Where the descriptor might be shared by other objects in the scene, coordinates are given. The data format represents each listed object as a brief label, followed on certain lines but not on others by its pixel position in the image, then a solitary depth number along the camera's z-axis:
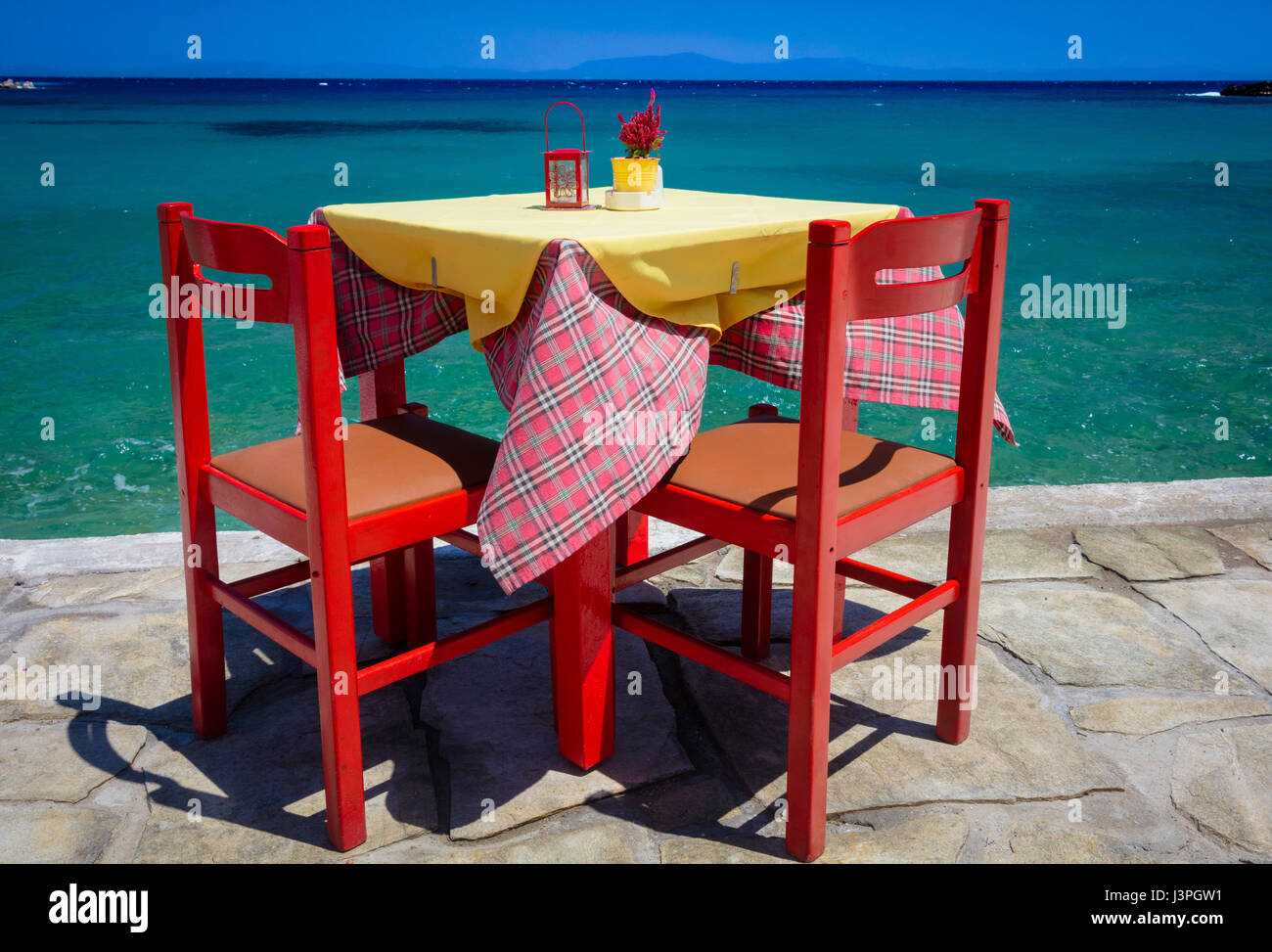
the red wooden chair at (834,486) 1.63
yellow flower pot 2.23
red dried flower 2.29
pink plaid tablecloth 1.69
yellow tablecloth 1.76
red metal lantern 2.25
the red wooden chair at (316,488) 1.69
